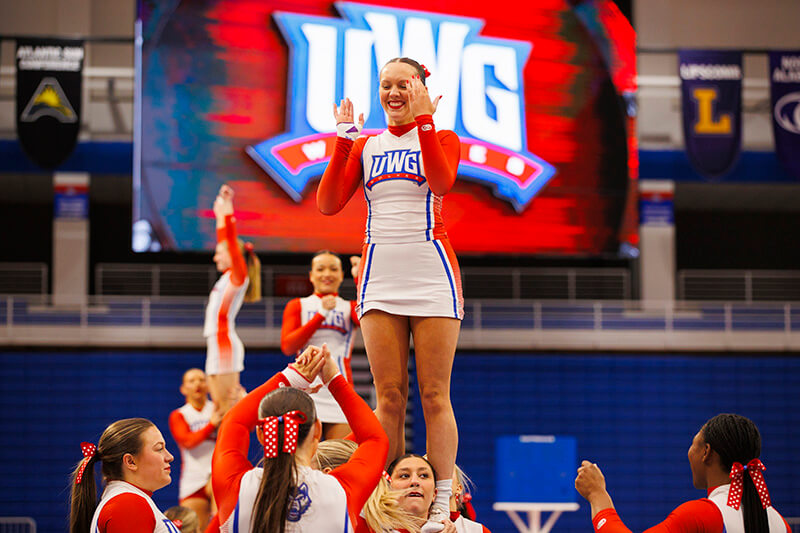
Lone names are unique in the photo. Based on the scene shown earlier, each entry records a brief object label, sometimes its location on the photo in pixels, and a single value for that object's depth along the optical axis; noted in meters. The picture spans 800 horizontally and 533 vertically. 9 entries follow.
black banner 21.50
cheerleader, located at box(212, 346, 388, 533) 4.88
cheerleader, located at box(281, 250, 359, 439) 10.70
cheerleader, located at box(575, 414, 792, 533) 5.34
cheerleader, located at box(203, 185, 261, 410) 13.41
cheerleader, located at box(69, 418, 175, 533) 5.58
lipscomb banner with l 22.89
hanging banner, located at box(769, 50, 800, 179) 22.61
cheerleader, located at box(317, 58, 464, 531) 6.75
